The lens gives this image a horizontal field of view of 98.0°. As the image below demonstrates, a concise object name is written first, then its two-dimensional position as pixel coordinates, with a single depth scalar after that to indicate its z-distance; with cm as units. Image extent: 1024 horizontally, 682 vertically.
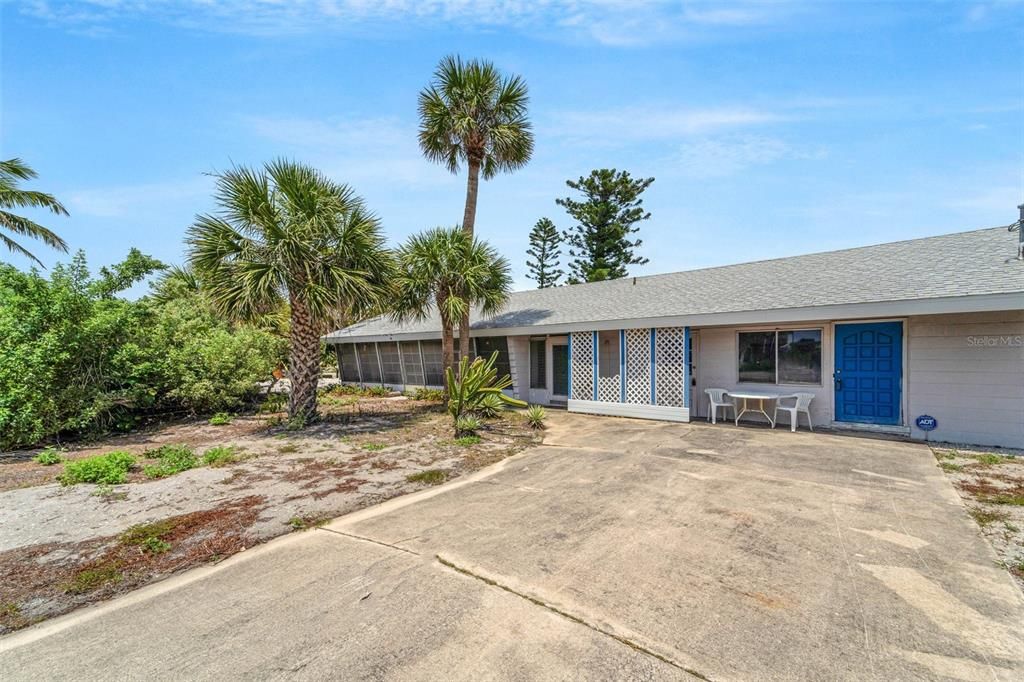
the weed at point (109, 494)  565
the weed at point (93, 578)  352
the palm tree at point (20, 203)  1321
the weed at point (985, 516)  457
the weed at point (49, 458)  750
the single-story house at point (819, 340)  800
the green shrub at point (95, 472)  630
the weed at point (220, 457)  737
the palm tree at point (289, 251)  932
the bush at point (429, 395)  1522
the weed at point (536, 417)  1060
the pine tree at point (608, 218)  3147
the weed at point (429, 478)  636
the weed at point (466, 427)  937
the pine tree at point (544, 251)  3728
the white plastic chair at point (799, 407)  950
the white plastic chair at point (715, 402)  1070
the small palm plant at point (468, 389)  981
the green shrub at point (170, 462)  668
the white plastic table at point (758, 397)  975
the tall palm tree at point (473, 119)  1238
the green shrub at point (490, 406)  1111
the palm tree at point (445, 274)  1196
